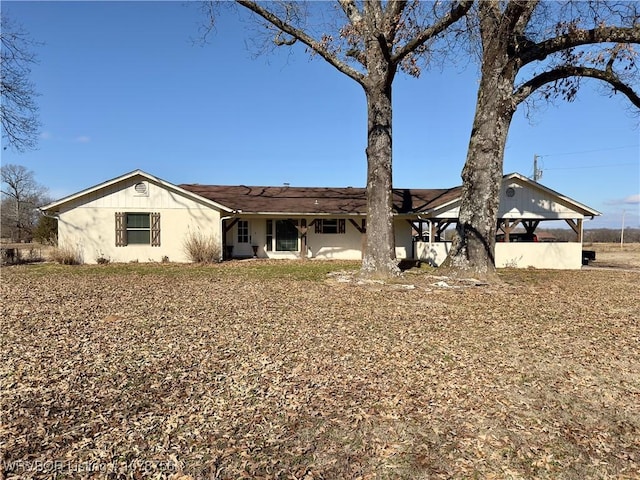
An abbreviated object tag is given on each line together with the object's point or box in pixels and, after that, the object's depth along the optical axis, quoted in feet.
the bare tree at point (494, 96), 33.83
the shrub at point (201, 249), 51.72
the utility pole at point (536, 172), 114.82
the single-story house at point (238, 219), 51.90
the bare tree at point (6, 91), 46.65
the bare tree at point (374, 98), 34.24
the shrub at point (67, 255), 50.21
